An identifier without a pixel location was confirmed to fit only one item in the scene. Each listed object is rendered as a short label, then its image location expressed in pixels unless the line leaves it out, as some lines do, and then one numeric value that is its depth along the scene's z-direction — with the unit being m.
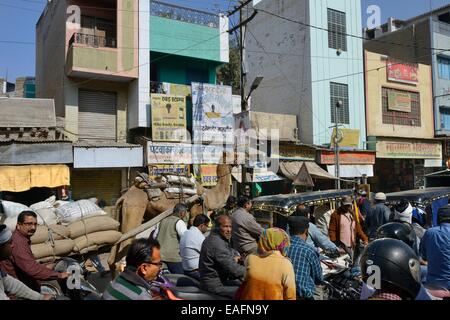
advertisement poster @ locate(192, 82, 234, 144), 16.38
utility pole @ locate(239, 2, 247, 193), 12.61
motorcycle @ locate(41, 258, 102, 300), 4.15
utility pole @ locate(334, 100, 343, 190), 17.95
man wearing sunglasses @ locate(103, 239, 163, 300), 2.58
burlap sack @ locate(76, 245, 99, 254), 6.61
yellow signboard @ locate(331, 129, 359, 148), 20.58
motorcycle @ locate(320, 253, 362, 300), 4.63
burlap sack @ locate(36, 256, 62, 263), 6.07
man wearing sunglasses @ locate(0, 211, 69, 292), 4.20
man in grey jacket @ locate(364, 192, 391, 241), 7.98
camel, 8.81
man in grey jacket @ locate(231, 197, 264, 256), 6.14
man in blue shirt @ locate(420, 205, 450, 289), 4.27
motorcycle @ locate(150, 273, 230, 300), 3.93
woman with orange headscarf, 3.17
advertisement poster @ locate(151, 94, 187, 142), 15.66
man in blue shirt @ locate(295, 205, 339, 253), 6.08
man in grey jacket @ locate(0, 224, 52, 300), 3.61
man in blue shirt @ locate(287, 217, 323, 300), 3.89
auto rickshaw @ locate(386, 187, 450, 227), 9.37
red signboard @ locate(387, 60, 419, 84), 22.70
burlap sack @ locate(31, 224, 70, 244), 6.16
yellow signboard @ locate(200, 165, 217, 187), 16.45
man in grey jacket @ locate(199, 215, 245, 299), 4.29
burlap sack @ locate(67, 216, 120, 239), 6.66
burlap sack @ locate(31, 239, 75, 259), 6.08
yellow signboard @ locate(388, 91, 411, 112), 22.80
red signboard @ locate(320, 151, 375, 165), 19.91
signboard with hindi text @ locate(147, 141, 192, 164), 15.40
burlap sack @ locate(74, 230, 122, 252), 6.59
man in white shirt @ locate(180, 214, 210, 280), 5.32
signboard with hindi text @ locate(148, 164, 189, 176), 15.48
